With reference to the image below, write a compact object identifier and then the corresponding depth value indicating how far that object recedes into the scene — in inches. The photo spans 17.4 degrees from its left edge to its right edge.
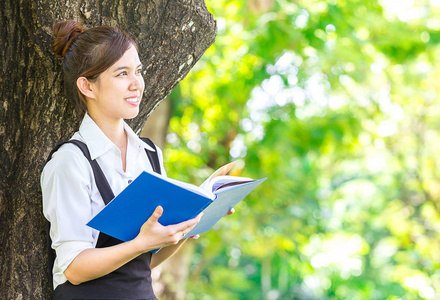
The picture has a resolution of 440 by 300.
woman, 114.0
